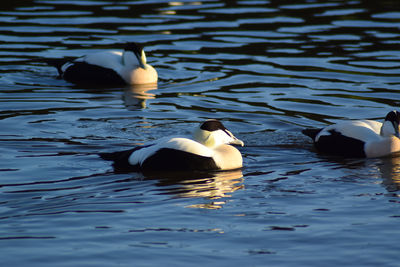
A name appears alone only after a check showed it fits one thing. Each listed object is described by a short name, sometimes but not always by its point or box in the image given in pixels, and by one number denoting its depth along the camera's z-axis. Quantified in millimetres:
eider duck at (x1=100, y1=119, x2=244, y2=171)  16594
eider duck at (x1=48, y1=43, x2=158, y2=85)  26297
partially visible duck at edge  18219
